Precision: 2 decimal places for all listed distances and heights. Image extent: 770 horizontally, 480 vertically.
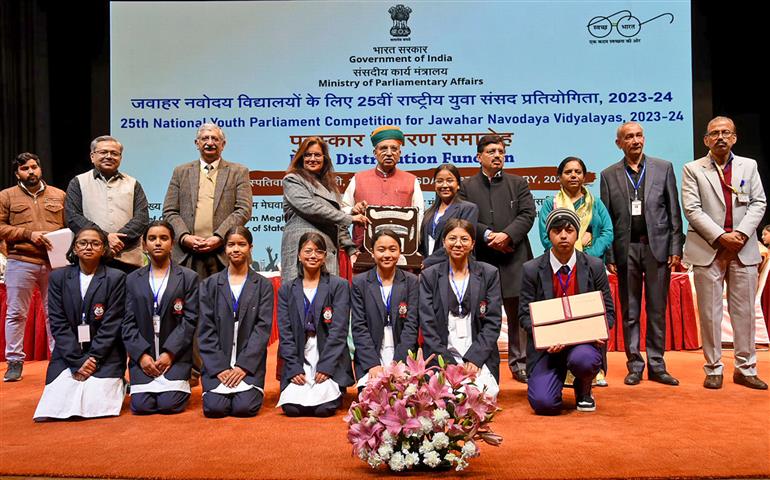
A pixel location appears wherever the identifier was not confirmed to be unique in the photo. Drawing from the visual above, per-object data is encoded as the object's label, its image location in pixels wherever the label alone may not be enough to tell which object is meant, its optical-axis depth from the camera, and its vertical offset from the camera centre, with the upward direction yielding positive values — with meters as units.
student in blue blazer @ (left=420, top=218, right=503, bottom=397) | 3.76 -0.30
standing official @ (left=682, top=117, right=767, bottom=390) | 4.20 -0.02
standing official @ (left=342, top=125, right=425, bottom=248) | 4.34 +0.36
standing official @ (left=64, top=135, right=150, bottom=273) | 4.24 +0.28
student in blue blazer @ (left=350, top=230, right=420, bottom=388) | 3.82 -0.32
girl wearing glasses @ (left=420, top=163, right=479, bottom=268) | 4.20 +0.19
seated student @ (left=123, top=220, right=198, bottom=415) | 3.73 -0.38
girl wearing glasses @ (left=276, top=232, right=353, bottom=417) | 3.70 -0.42
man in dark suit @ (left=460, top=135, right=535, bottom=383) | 4.39 +0.17
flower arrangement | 2.50 -0.58
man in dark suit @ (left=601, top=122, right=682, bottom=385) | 4.33 +0.00
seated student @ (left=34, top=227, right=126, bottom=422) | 3.68 -0.39
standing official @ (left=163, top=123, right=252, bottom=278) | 4.24 +0.26
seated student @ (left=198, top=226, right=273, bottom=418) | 3.64 -0.42
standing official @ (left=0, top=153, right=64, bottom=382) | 4.92 +0.05
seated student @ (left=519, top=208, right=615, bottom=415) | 3.57 -0.24
